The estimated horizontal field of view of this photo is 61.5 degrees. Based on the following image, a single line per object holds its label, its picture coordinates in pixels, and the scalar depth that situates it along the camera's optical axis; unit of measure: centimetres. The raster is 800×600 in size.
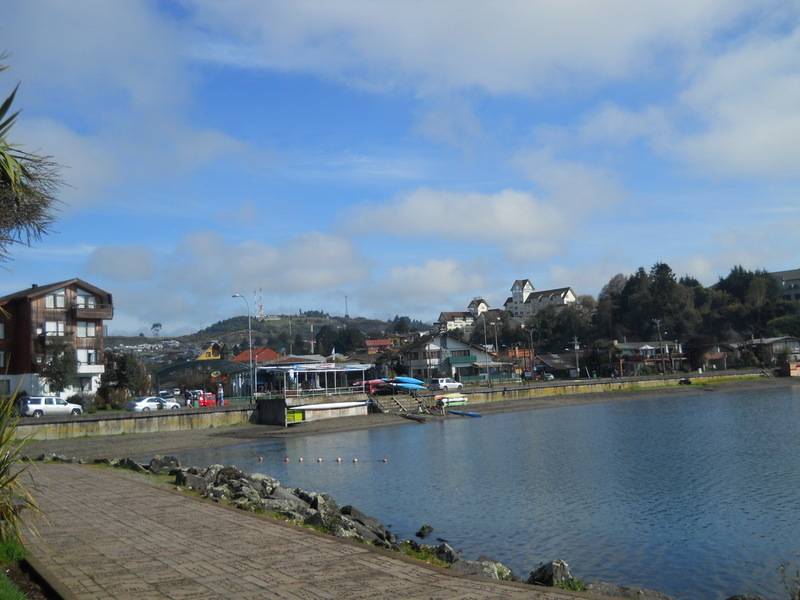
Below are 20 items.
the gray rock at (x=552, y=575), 1220
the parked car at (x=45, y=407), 4719
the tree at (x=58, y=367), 5569
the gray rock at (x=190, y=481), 1962
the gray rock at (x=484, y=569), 1177
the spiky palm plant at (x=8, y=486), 939
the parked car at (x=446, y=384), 8125
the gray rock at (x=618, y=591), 1192
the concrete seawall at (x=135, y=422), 4319
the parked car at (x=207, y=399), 6225
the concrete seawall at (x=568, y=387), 7804
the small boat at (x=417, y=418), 6250
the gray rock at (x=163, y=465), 2435
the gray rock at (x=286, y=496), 1944
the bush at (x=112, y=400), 5634
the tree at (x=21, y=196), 777
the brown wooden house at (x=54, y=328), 5784
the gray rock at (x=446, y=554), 1373
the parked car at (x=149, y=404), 5309
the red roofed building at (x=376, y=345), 17128
